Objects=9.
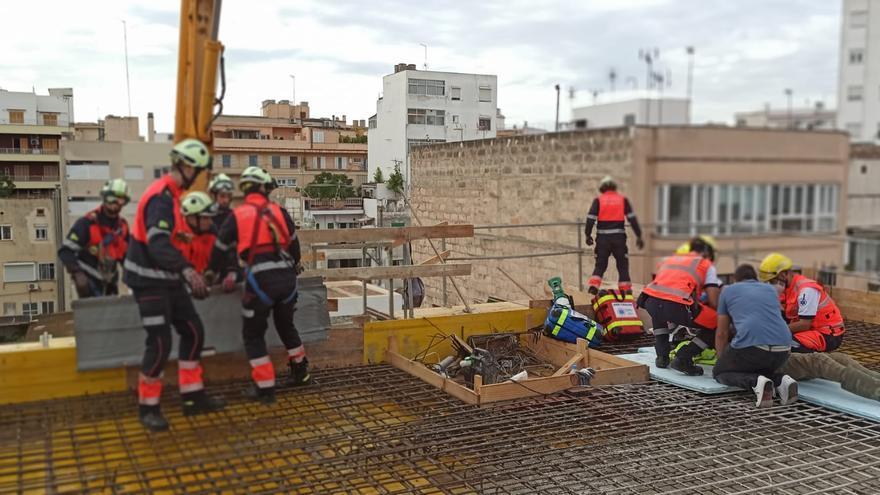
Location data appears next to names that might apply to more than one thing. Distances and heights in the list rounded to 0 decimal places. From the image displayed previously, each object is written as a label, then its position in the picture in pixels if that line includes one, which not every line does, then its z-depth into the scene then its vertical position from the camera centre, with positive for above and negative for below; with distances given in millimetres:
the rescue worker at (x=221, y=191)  5145 -36
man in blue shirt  5445 -1068
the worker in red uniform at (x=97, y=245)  4781 -400
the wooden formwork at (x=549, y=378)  5566 -1517
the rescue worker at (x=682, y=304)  5574 -931
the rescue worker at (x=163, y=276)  4430 -555
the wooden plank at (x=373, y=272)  6289 -736
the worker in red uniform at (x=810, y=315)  5937 -1003
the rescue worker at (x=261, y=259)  4930 -501
